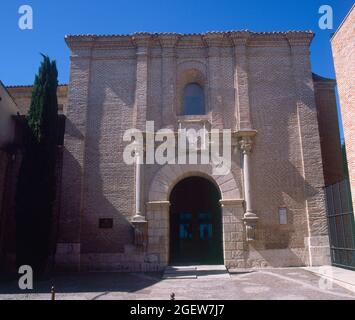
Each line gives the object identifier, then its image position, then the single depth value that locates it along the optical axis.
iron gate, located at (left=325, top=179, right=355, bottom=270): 9.93
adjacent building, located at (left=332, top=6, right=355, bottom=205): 8.73
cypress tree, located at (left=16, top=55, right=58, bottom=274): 10.60
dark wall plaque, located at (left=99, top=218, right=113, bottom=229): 11.88
